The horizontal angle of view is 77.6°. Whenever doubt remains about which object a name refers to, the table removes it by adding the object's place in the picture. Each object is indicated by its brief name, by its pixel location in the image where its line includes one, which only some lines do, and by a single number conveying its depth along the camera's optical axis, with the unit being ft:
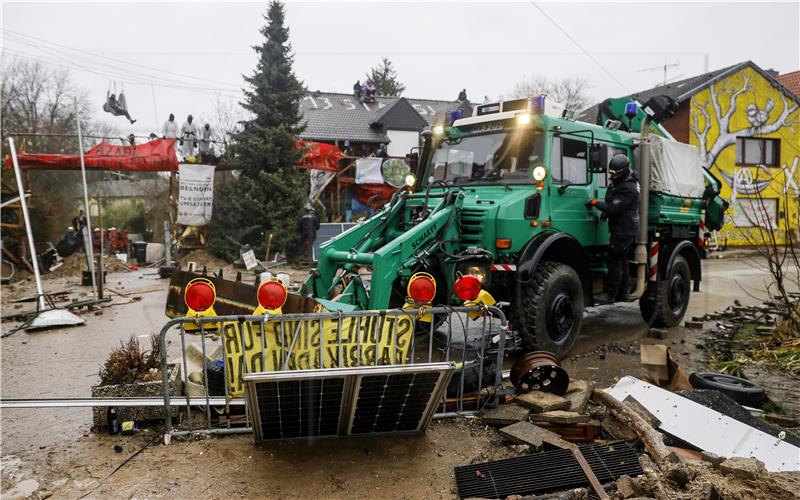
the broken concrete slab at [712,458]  10.14
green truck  17.79
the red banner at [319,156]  60.70
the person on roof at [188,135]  58.90
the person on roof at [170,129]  58.44
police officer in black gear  20.72
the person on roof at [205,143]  58.44
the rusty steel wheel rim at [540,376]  14.20
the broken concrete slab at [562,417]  12.50
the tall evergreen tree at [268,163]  57.06
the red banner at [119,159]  46.93
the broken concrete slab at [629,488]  9.49
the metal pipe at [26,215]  28.35
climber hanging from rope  44.15
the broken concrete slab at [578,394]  13.26
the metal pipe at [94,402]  12.03
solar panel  9.91
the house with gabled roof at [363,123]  94.27
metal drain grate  10.16
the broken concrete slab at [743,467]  9.29
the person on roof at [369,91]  109.40
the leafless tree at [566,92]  148.15
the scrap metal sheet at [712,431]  10.91
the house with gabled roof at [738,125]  73.92
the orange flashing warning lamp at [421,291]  12.43
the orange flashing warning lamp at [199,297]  11.10
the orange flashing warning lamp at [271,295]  11.21
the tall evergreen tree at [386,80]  176.35
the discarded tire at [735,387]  14.87
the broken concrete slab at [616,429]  12.26
